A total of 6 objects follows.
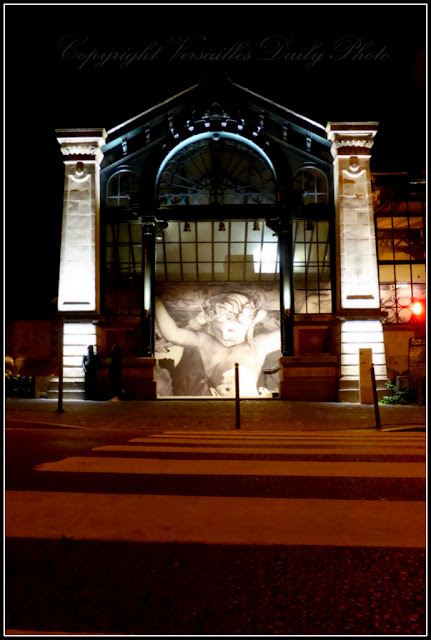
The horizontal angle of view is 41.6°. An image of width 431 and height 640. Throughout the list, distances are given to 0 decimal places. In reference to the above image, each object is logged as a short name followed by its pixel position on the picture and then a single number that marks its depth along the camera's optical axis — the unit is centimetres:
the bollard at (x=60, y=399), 1432
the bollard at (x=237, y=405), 1200
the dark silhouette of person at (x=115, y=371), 1986
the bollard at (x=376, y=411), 1158
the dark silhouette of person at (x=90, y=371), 2036
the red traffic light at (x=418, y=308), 2441
